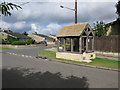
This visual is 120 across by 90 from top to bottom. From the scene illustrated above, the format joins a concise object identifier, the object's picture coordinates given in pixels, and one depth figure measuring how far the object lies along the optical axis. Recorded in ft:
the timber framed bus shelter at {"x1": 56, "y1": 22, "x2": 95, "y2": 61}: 30.09
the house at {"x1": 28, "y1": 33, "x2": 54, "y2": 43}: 189.02
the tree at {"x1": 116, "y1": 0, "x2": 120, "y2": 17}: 43.71
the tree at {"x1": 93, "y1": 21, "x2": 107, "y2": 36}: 46.98
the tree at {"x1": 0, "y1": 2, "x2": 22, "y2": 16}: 6.49
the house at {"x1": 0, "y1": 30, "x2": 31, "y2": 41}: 131.22
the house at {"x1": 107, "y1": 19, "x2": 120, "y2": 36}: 49.99
